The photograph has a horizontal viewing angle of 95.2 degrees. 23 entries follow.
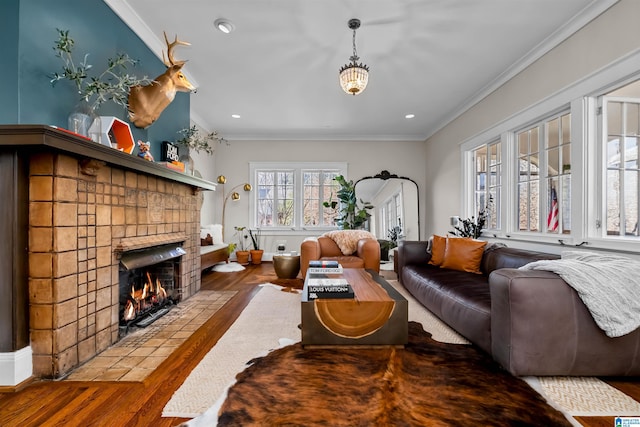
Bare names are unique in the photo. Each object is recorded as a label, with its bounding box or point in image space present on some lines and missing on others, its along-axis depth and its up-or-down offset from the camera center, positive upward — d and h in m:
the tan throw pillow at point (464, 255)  3.01 -0.42
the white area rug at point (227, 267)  5.04 -0.95
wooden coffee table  1.94 -0.72
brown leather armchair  3.86 -0.56
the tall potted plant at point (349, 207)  5.94 +0.16
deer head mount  2.54 +1.05
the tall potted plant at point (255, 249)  5.82 -0.72
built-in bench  4.63 -0.56
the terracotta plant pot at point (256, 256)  5.82 -0.83
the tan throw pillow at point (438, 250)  3.32 -0.40
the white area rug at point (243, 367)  1.37 -0.92
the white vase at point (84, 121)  1.85 +0.60
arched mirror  6.09 +0.27
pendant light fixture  2.60 +1.25
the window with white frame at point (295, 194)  6.31 +0.44
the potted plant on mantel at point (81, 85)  1.82 +0.85
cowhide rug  1.29 -0.90
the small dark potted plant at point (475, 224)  4.05 -0.12
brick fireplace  1.62 -0.17
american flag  3.06 +0.03
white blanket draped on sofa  1.53 -0.40
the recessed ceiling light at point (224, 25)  2.62 +1.72
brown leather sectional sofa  1.59 -0.65
